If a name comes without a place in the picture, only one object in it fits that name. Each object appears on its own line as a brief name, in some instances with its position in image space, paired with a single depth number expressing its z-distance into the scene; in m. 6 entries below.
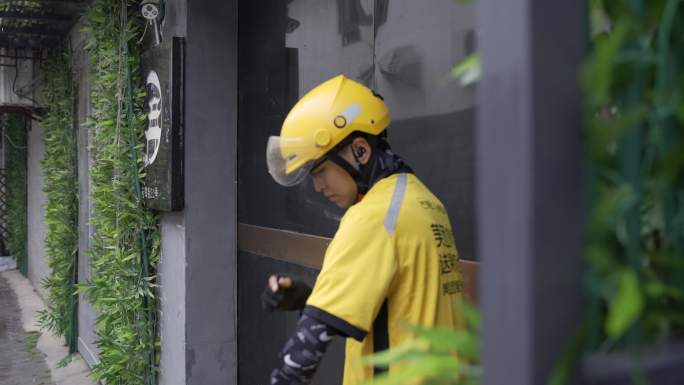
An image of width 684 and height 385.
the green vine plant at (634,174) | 0.90
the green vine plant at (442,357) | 1.00
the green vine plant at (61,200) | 7.86
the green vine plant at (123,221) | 5.03
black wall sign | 4.46
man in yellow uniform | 1.95
